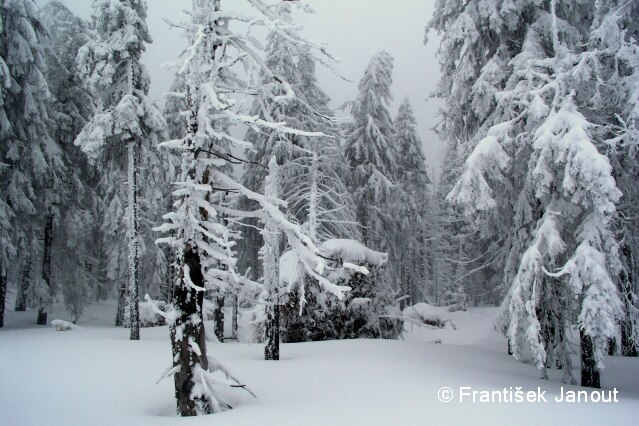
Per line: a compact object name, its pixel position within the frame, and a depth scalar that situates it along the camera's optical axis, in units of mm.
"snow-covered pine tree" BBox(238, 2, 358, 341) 20047
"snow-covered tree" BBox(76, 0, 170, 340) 16672
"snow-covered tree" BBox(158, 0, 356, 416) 6520
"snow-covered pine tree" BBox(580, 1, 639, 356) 9531
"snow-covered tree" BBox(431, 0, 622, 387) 8523
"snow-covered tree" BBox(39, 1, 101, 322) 21672
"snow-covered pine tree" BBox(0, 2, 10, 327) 17234
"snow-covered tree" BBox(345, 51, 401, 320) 24859
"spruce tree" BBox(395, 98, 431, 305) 30156
